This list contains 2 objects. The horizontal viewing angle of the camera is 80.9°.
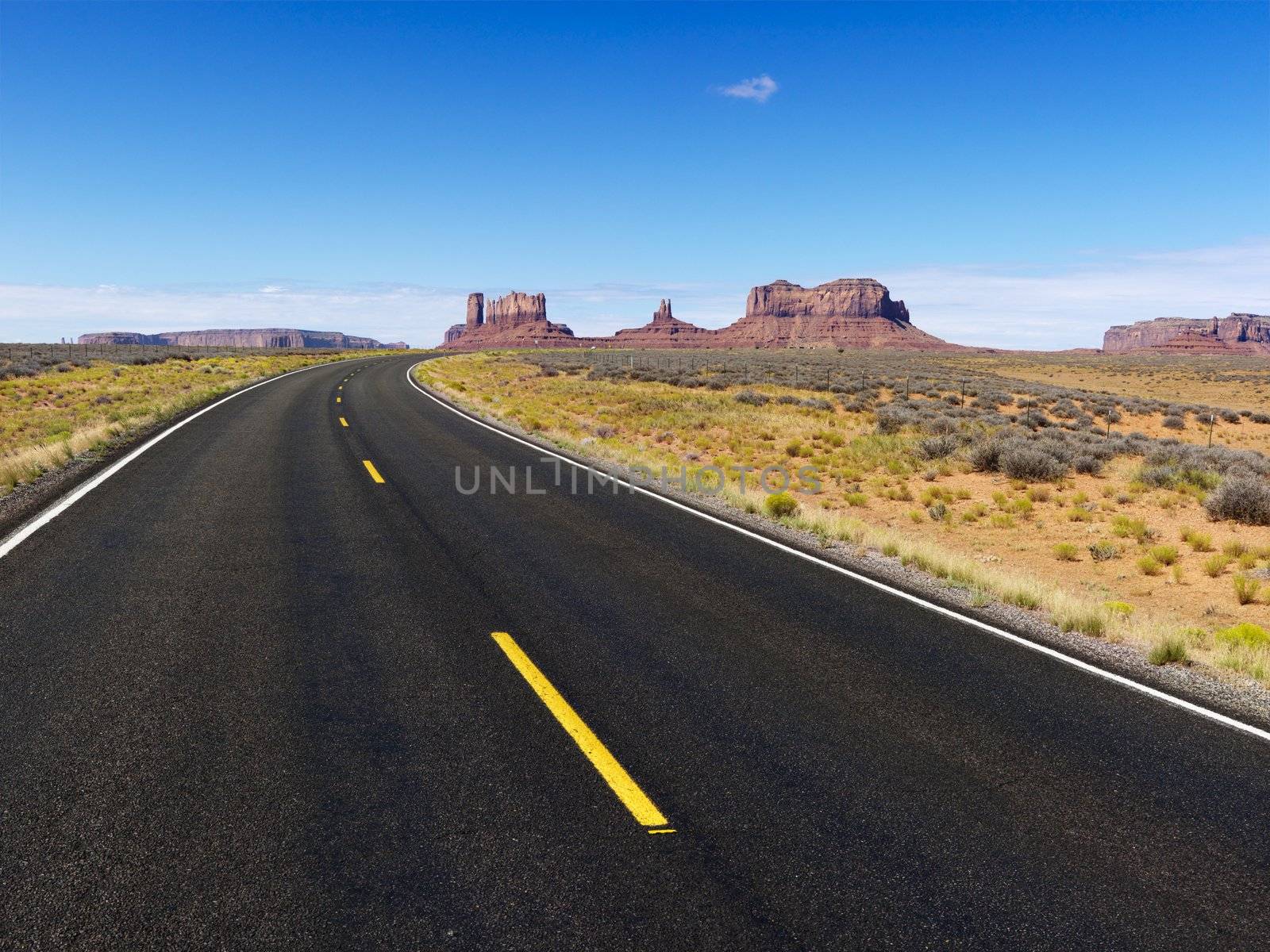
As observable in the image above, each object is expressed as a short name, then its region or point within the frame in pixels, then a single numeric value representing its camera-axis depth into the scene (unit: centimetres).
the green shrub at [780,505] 1158
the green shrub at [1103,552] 1145
